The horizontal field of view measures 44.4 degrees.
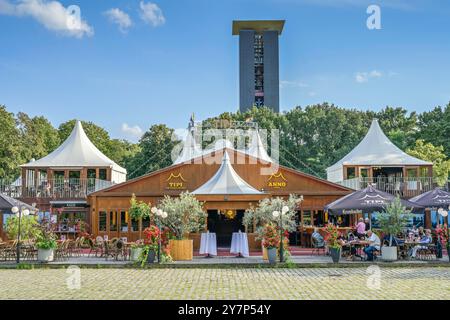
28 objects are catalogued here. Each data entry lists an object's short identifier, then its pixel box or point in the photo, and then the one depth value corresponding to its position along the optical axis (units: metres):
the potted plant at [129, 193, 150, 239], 23.08
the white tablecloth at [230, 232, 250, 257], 20.34
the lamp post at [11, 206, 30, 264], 18.02
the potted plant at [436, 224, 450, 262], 18.79
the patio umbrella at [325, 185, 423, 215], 19.45
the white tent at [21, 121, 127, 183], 31.98
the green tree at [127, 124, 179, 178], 44.12
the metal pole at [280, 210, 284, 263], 17.64
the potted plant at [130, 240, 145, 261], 18.57
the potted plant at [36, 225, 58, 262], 18.20
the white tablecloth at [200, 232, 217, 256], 20.44
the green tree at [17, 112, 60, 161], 43.44
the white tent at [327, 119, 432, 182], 31.42
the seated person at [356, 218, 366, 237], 19.91
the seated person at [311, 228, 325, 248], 20.63
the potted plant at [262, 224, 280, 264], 17.61
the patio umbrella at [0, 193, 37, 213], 19.50
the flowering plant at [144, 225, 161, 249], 17.58
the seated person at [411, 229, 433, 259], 19.08
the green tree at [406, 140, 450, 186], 38.78
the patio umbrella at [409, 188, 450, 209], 20.47
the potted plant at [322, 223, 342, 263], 17.73
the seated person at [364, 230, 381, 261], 18.16
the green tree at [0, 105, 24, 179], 39.94
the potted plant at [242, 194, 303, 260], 18.70
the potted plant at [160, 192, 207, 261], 19.22
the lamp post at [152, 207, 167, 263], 17.61
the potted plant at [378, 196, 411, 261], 17.98
